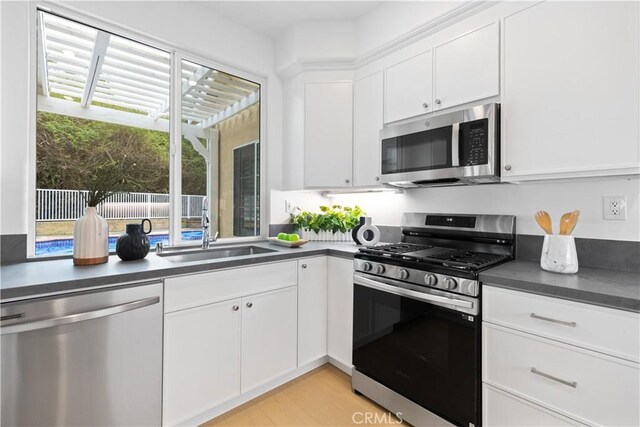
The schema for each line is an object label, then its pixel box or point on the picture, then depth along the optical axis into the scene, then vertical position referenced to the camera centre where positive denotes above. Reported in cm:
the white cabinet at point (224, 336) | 159 -76
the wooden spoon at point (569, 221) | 147 -4
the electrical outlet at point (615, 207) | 153 +3
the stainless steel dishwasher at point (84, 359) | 118 -66
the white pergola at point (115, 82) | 185 +92
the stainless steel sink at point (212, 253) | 214 -34
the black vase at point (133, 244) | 174 -21
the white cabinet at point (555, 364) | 110 -63
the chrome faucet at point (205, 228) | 232 -14
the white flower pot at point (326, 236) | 274 -24
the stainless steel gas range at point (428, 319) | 148 -61
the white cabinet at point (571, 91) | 132 +59
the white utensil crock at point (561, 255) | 142 -21
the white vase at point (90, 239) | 158 -17
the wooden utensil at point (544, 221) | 155 -5
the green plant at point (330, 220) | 270 -8
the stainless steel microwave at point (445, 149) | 168 +39
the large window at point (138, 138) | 182 +53
